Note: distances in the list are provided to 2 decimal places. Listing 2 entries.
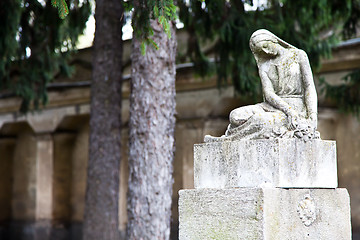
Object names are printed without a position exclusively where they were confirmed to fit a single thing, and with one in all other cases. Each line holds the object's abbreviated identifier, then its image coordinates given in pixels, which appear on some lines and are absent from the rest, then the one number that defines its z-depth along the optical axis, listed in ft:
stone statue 34.14
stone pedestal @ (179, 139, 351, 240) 32.70
